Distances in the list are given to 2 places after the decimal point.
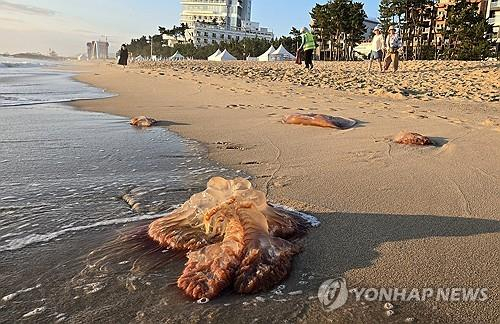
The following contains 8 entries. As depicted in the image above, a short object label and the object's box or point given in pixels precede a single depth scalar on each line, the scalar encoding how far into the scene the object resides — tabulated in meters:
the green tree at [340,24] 41.88
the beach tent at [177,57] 65.06
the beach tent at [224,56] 51.75
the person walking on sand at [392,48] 15.34
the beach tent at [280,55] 49.56
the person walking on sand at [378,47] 16.33
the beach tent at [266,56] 49.72
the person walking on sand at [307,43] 16.66
